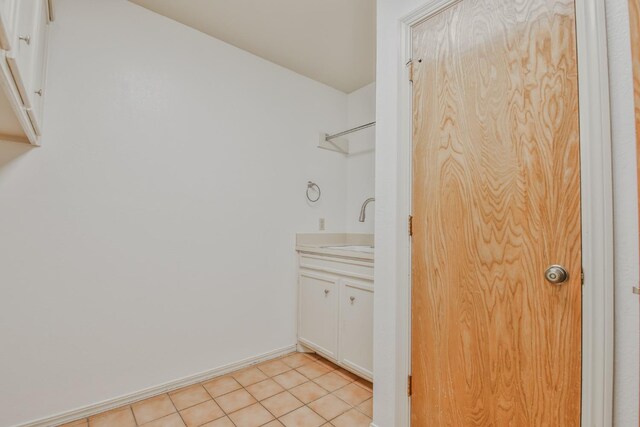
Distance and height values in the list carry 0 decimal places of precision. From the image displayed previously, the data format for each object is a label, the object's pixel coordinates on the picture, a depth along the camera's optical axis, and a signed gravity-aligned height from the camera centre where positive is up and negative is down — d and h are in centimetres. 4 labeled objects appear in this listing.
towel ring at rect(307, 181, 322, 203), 283 +35
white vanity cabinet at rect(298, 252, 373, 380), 204 -66
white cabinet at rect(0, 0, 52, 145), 88 +56
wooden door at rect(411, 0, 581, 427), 100 +4
